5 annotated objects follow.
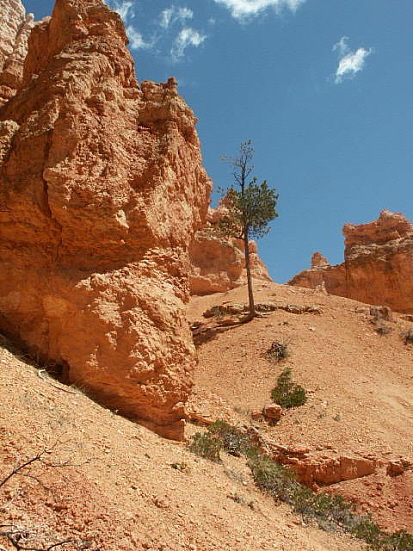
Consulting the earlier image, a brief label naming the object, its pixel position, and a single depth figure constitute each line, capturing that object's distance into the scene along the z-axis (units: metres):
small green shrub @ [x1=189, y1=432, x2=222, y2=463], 7.24
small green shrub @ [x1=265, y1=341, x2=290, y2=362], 15.87
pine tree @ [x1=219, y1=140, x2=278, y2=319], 22.95
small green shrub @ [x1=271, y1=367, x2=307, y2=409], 12.97
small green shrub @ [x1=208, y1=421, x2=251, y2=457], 8.93
